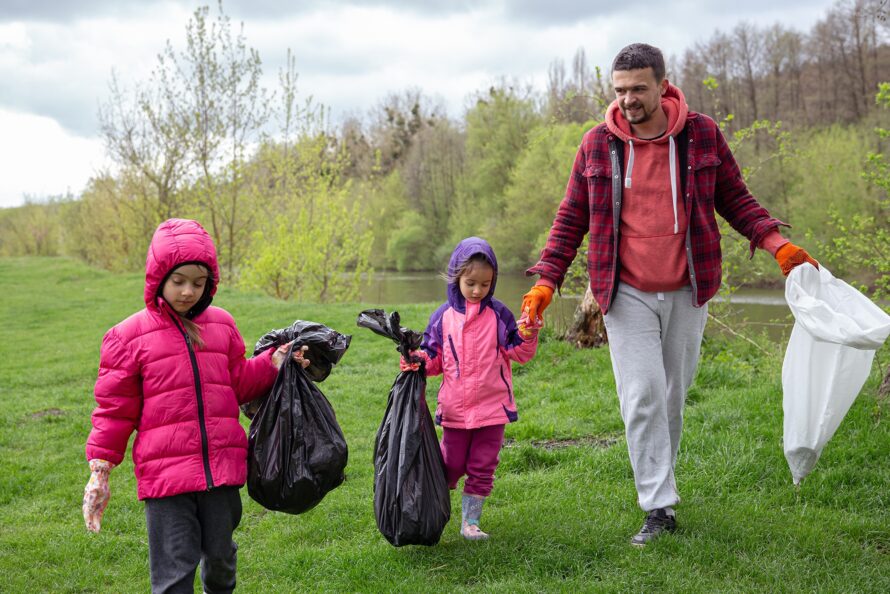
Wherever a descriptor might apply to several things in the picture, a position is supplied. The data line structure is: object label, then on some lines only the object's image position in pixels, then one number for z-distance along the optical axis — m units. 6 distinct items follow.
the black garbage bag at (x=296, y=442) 3.13
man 3.51
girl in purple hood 3.70
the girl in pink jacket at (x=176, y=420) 2.75
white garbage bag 3.49
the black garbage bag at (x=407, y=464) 3.43
